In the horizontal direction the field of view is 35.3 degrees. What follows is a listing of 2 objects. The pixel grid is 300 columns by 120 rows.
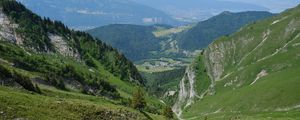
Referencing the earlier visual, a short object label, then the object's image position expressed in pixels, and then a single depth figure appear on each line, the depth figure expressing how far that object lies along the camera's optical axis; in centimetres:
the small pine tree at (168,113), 13310
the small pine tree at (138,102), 12275
